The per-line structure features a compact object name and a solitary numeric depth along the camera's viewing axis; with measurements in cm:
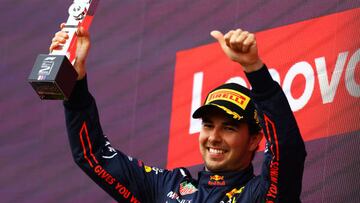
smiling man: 1020
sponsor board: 1103
